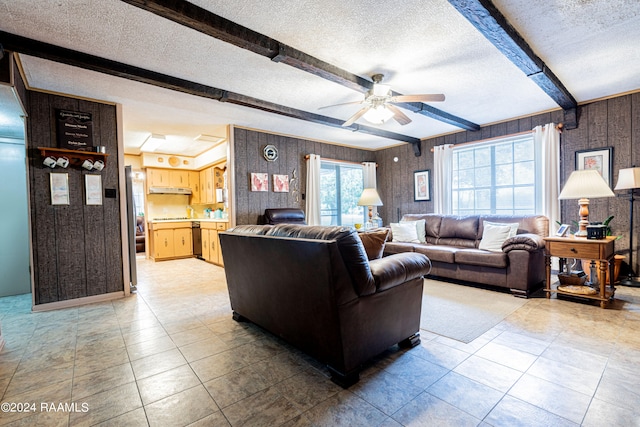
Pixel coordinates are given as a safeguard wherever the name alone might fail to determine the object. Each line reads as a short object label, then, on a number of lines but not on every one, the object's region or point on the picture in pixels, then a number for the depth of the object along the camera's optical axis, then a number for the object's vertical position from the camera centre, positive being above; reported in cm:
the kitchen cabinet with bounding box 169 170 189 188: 723 +78
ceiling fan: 307 +113
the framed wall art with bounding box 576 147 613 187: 406 +56
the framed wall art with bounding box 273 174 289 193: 551 +46
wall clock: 538 +102
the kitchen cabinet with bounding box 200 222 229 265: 569 -68
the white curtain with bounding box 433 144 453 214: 569 +52
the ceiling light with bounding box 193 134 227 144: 562 +140
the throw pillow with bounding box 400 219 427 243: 503 -46
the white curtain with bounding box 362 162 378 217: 696 +74
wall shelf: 328 +68
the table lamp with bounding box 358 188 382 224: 550 +11
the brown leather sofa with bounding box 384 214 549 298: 344 -68
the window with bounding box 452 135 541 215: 482 +43
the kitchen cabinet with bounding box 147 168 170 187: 693 +79
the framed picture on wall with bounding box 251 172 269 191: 519 +48
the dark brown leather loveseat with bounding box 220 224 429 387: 172 -58
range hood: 695 +48
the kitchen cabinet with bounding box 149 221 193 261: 653 -70
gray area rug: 254 -111
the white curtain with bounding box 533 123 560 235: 438 +42
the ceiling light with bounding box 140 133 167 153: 547 +136
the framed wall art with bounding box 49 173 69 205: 335 +28
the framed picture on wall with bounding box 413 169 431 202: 612 +38
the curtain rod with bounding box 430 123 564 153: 436 +111
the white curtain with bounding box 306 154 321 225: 593 +27
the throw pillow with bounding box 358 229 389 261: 218 -29
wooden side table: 297 -58
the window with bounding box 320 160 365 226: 661 +29
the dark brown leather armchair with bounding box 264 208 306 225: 514 -16
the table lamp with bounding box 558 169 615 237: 308 +12
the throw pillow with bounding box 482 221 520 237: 395 -37
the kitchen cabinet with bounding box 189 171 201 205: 759 +65
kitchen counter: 651 -25
